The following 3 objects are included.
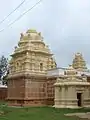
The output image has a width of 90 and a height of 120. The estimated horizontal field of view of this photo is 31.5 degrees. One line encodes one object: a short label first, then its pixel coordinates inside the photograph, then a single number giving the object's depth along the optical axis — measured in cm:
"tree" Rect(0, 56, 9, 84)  3899
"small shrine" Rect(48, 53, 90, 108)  1849
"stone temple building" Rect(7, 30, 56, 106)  2098
